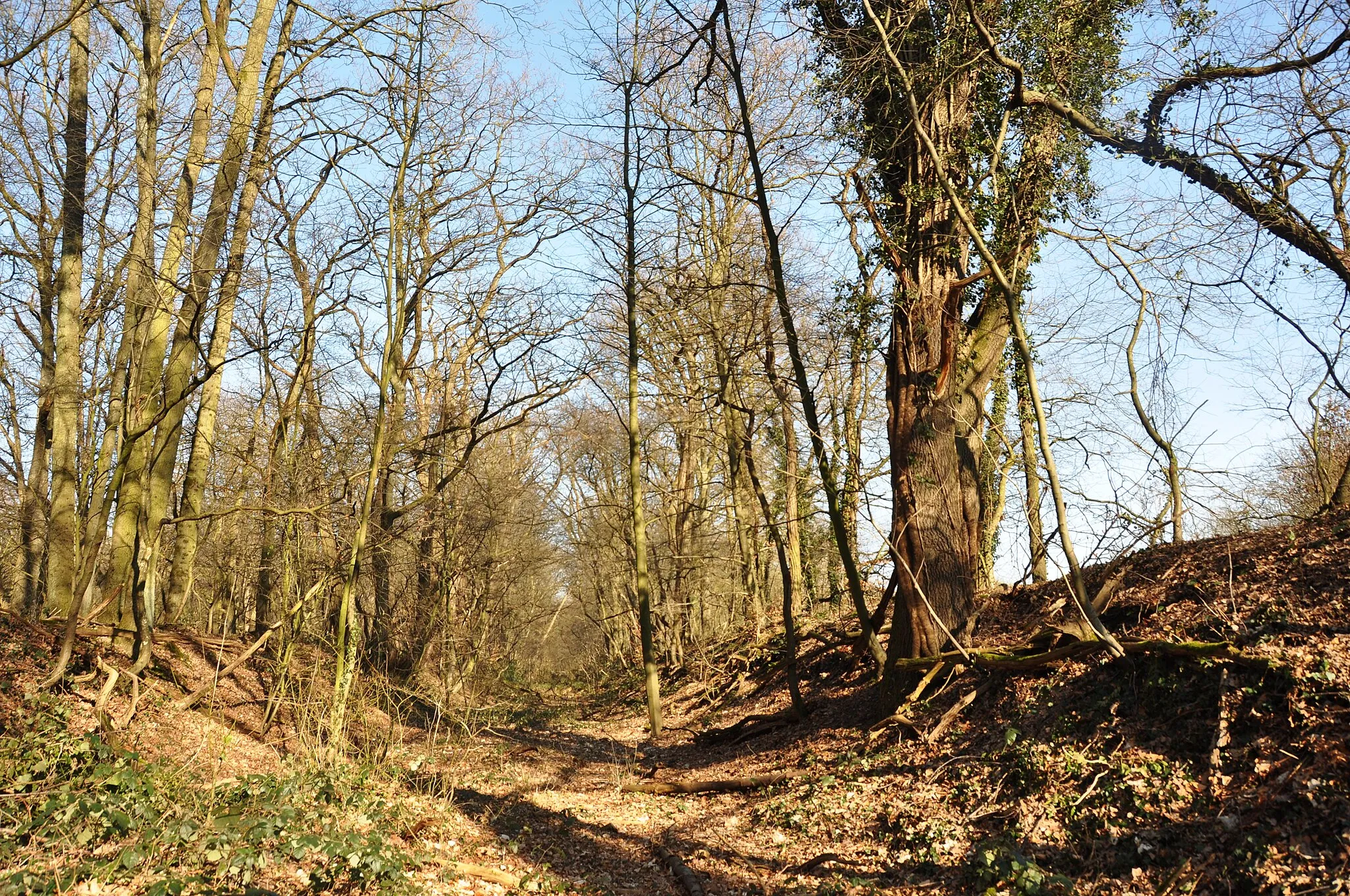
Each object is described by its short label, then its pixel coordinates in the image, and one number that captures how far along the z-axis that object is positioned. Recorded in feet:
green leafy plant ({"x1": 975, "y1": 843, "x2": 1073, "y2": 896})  15.43
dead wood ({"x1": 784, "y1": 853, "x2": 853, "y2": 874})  19.10
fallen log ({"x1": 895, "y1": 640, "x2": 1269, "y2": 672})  19.01
